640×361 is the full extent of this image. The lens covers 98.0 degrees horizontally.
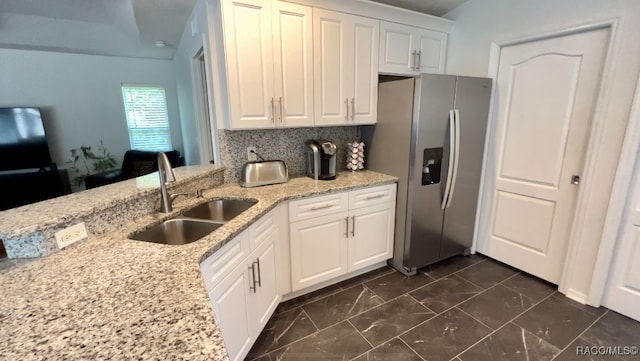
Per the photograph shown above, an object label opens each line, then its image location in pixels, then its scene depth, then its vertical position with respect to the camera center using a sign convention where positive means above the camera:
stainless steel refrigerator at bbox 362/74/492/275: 2.24 -0.27
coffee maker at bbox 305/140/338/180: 2.35 -0.30
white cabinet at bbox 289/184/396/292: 2.12 -0.89
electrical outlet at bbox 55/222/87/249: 1.17 -0.47
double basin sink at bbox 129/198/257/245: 1.49 -0.58
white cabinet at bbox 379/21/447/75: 2.46 +0.67
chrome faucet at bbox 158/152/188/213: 1.49 -0.33
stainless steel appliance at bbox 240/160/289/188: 2.22 -0.39
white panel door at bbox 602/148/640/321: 1.87 -0.99
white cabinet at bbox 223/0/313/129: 1.91 +0.44
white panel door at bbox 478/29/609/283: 2.06 -0.15
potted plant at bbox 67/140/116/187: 4.56 -0.61
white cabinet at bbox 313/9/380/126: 2.20 +0.46
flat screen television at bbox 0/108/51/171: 3.86 -0.21
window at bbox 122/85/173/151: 4.95 +0.13
